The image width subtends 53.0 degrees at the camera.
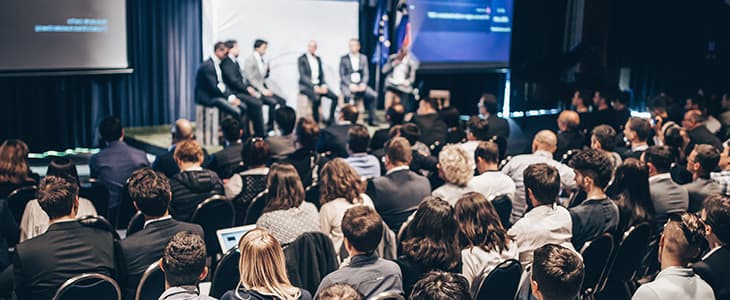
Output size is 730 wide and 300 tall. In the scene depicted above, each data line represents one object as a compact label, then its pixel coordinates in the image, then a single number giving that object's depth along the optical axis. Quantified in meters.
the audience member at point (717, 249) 3.40
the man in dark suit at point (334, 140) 6.88
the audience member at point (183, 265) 2.84
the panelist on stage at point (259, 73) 9.64
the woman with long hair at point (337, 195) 4.27
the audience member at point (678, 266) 2.99
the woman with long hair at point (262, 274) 2.84
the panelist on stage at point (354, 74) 10.62
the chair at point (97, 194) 4.93
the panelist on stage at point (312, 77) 10.23
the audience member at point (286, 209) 4.07
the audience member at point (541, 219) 3.91
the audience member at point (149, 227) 3.56
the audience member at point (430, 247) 3.43
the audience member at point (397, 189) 4.74
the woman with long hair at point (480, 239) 3.55
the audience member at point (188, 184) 4.82
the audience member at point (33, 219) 4.34
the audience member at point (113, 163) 5.61
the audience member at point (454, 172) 4.61
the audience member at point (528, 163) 5.38
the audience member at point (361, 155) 5.68
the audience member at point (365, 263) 3.15
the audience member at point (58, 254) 3.38
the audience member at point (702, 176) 5.03
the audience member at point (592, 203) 4.20
